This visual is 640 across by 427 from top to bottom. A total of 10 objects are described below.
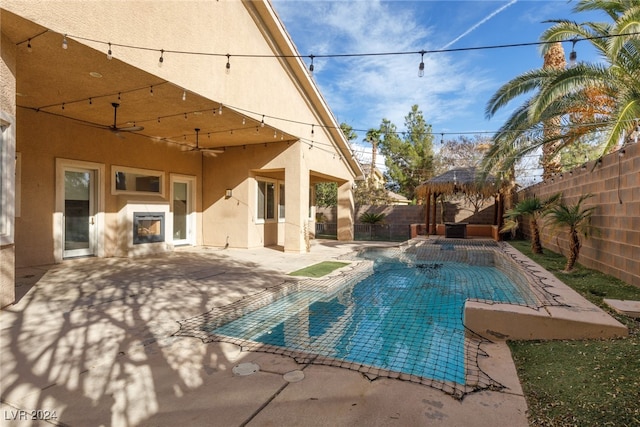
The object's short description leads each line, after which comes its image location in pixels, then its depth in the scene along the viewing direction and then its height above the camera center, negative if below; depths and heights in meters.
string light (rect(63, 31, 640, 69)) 5.58 +3.05
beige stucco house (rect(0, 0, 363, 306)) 5.09 +2.41
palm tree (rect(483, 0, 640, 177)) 7.10 +3.17
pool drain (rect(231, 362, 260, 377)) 3.20 -1.46
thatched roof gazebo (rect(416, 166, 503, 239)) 14.66 +1.23
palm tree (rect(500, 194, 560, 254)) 10.20 +0.08
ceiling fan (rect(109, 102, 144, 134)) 7.66 +1.94
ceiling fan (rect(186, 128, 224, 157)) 9.91 +1.85
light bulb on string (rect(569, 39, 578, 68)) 6.42 +3.06
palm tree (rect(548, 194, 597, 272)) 7.13 -0.15
